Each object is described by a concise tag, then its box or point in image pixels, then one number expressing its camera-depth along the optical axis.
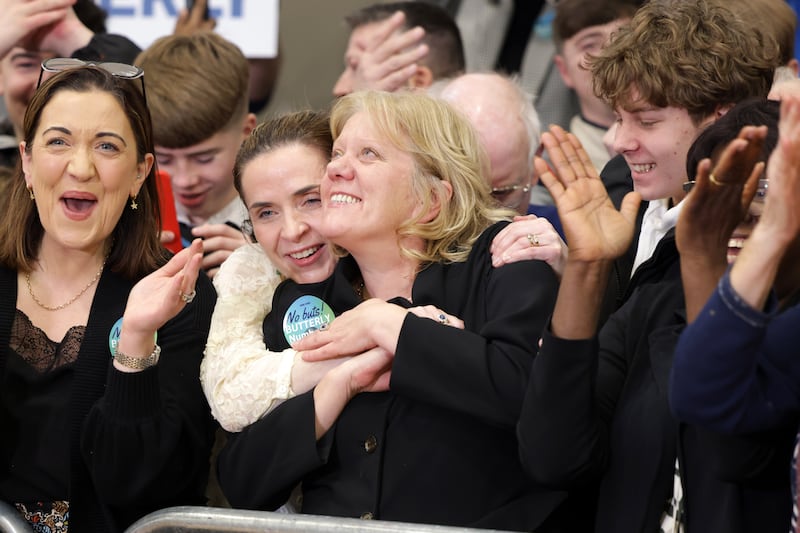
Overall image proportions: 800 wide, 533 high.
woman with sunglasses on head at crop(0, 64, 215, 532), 5.97
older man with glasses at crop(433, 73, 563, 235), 7.63
